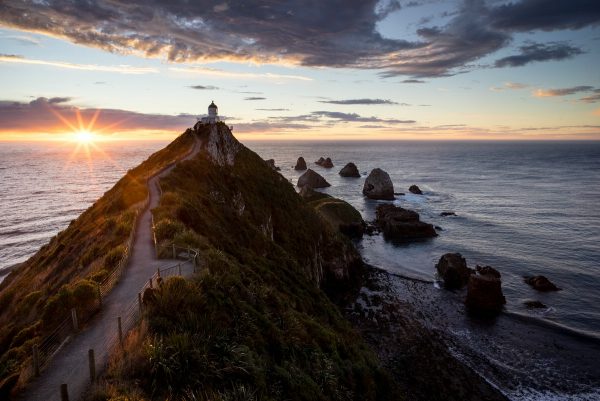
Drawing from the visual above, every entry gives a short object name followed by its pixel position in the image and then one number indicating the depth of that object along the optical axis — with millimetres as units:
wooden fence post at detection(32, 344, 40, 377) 9648
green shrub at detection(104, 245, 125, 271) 17875
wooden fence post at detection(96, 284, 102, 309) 13850
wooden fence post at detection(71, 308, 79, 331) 12016
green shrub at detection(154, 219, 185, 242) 22167
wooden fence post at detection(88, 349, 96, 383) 9203
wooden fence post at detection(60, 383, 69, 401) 8180
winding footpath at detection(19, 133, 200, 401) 9180
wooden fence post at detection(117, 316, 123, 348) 10510
